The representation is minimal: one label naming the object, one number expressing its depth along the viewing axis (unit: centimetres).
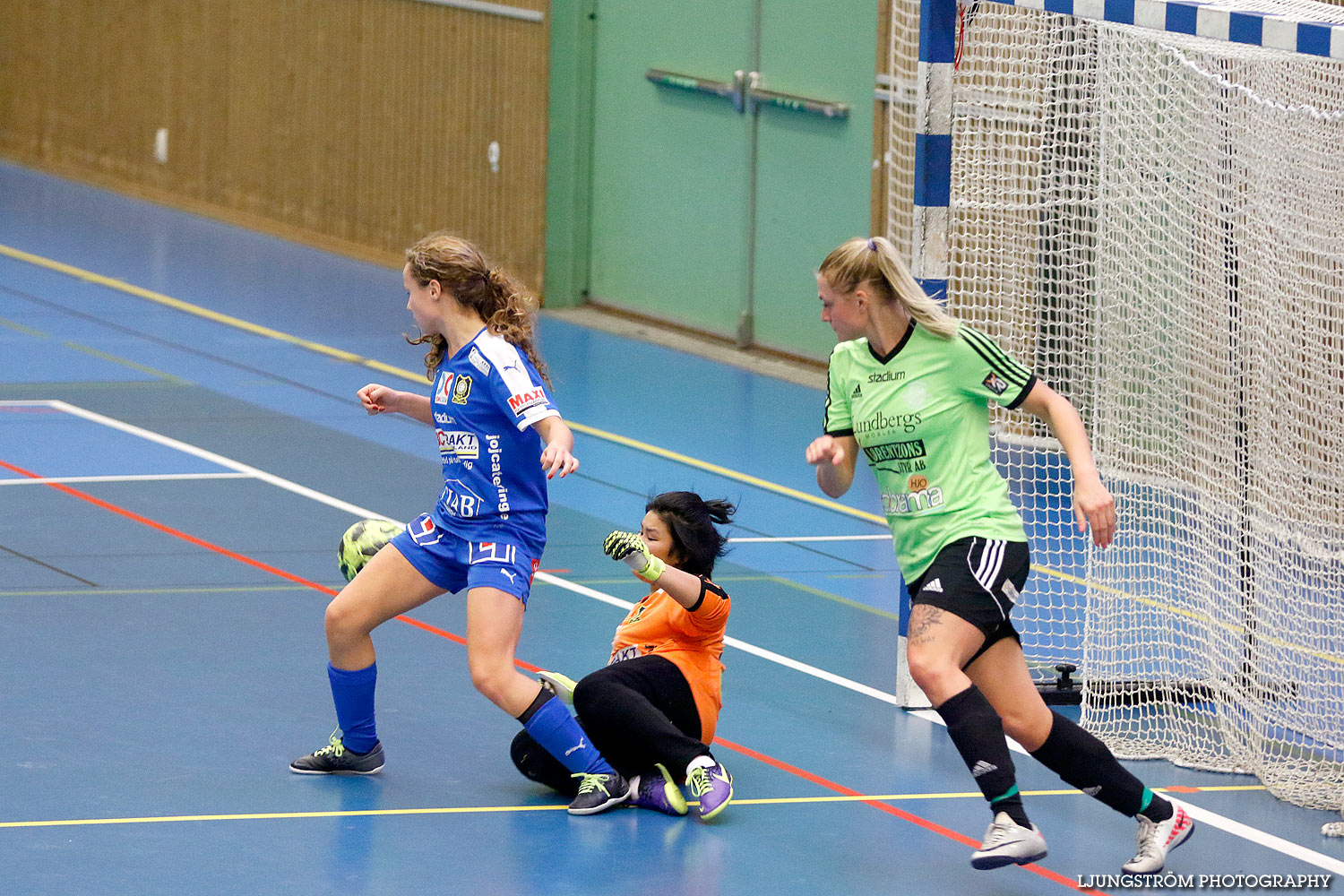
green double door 3056
